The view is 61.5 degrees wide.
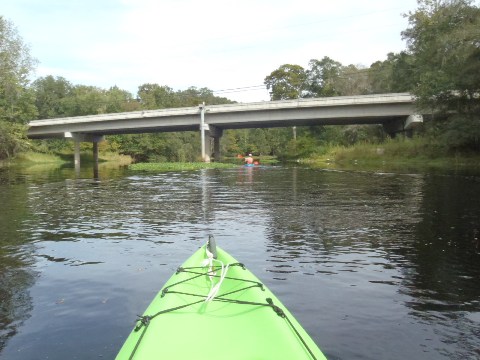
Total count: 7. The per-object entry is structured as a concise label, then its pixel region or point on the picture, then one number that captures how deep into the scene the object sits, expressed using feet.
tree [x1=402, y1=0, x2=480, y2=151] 108.68
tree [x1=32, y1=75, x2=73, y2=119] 327.88
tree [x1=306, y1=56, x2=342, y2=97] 295.69
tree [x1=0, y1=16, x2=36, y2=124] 179.42
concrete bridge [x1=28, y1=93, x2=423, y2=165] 166.20
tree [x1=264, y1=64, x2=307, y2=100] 334.85
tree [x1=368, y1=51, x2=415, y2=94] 189.26
